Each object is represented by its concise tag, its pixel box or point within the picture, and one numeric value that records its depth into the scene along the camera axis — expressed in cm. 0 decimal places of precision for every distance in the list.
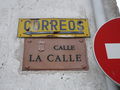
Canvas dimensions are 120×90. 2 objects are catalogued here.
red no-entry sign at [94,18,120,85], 145
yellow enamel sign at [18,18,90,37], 180
